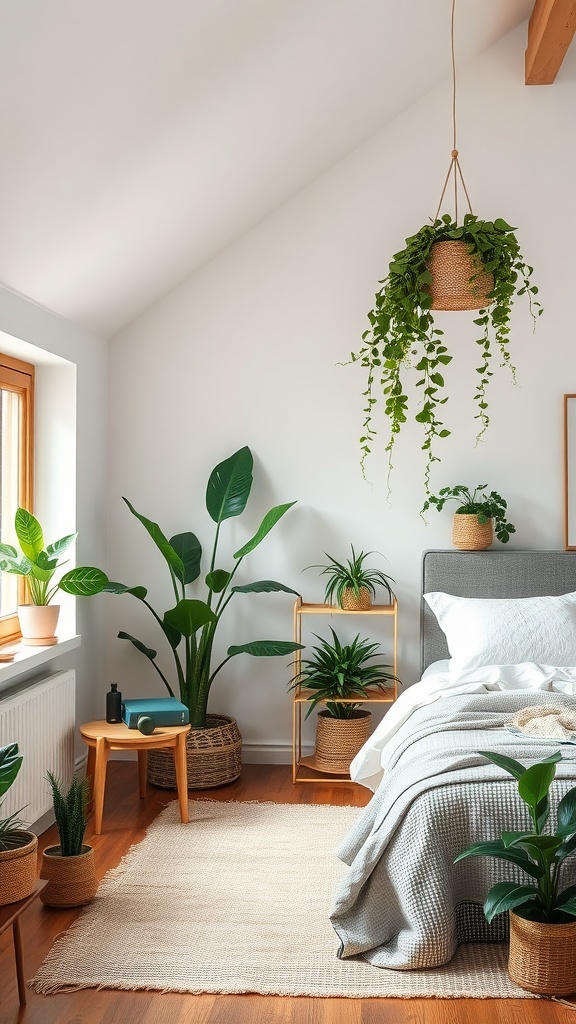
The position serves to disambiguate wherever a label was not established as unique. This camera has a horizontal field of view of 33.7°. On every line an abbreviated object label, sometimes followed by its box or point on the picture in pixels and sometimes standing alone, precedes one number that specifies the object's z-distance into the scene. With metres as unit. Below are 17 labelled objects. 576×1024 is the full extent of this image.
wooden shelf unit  4.62
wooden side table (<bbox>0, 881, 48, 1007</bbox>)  2.39
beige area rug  2.66
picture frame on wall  4.81
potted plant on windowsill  3.90
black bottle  4.21
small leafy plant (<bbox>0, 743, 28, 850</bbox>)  2.36
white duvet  3.74
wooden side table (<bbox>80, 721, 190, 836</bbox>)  3.92
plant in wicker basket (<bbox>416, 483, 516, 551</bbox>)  4.67
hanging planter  3.24
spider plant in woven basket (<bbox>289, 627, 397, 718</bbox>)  4.64
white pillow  4.16
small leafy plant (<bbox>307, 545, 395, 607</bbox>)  4.68
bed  2.75
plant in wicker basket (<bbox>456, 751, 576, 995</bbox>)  2.54
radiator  3.54
